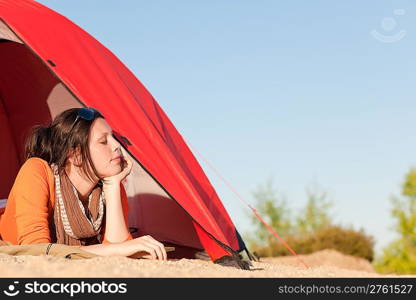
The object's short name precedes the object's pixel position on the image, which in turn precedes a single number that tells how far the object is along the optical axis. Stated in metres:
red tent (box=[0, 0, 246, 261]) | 3.27
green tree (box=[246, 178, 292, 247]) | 11.21
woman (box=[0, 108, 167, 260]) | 2.90
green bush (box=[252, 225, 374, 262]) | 9.59
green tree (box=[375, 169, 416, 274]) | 8.90
